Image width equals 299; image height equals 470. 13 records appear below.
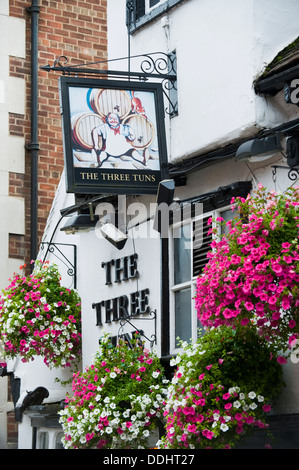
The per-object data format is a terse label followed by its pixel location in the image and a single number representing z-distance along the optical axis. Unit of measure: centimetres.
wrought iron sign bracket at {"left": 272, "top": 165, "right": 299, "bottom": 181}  802
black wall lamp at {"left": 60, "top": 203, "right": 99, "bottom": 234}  1065
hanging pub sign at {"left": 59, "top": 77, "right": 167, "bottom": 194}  908
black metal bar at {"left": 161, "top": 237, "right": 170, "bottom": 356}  868
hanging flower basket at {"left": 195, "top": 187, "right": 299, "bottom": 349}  684
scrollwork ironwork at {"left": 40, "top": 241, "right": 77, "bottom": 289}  1176
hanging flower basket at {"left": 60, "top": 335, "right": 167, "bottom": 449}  858
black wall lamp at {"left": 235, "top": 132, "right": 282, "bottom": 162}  794
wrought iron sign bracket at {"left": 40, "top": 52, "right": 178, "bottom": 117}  938
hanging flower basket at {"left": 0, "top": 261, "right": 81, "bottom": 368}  1063
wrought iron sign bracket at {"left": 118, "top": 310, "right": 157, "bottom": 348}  958
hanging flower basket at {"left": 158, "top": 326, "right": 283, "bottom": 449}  728
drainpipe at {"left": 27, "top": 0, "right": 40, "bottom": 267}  1355
